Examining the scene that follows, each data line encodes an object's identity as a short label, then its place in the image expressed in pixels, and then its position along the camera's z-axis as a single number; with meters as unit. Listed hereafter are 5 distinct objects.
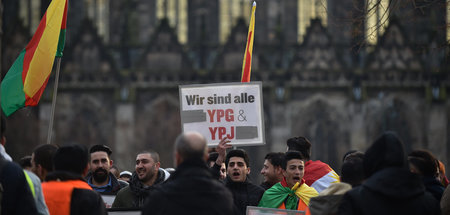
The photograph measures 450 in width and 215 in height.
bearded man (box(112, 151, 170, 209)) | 16.83
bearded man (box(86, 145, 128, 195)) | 17.52
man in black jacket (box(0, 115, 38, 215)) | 11.55
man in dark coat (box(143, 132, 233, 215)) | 10.80
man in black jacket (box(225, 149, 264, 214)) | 16.60
